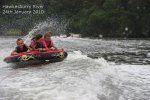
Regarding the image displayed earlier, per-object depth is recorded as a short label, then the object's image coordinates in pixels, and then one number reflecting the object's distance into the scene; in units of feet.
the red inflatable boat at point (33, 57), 54.12
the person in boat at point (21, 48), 56.77
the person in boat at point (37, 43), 57.71
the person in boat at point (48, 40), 60.59
